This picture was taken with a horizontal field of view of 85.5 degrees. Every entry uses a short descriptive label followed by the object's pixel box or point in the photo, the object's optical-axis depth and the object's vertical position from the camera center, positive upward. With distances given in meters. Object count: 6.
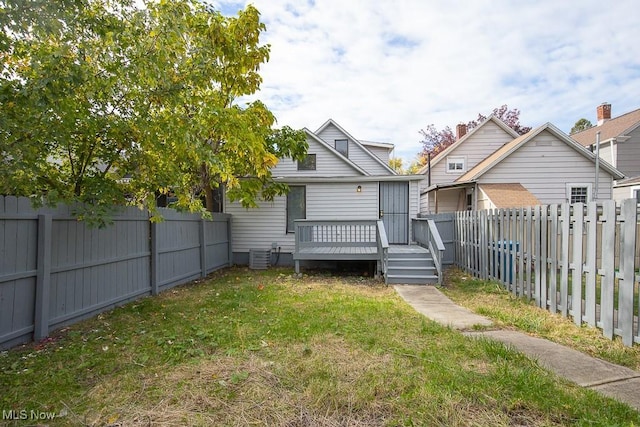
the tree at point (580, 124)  53.12 +14.96
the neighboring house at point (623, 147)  15.47 +3.67
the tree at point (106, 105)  3.32 +1.41
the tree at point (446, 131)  31.81 +8.46
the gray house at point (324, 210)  11.33 +0.25
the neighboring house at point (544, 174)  13.25 +1.84
